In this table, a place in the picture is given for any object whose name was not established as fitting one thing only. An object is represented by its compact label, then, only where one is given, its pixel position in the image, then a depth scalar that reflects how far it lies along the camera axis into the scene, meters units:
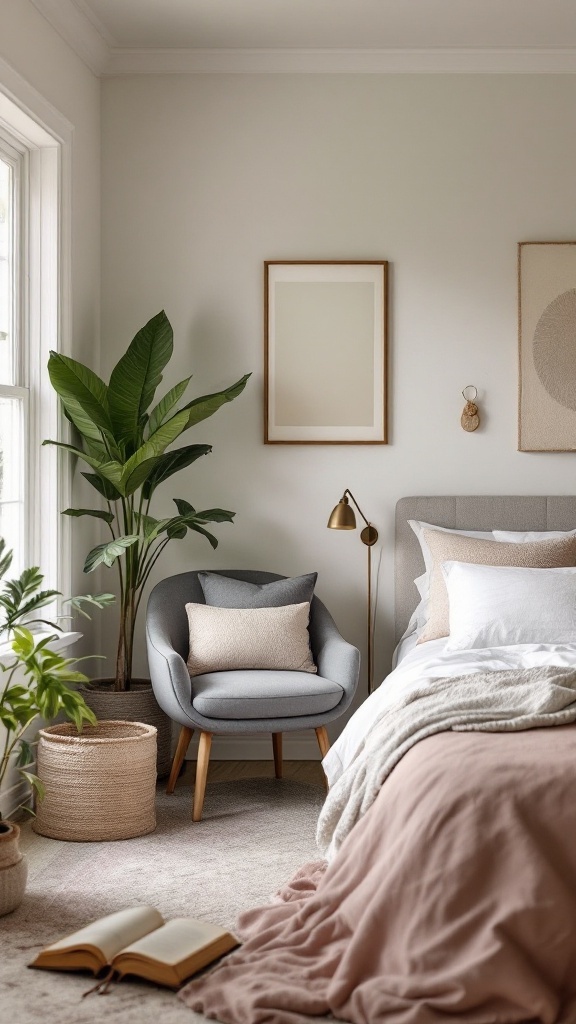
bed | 2.13
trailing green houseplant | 2.93
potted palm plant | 3.92
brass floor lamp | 4.26
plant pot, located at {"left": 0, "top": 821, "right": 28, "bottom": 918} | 2.81
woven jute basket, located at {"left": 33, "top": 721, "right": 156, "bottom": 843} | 3.49
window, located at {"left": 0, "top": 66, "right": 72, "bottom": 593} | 3.95
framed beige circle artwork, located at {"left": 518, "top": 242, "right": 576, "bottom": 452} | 4.55
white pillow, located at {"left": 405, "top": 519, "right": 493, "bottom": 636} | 4.30
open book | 2.38
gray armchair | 3.65
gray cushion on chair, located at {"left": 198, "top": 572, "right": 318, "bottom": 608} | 4.24
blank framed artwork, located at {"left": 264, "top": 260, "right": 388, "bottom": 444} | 4.58
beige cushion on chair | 4.01
